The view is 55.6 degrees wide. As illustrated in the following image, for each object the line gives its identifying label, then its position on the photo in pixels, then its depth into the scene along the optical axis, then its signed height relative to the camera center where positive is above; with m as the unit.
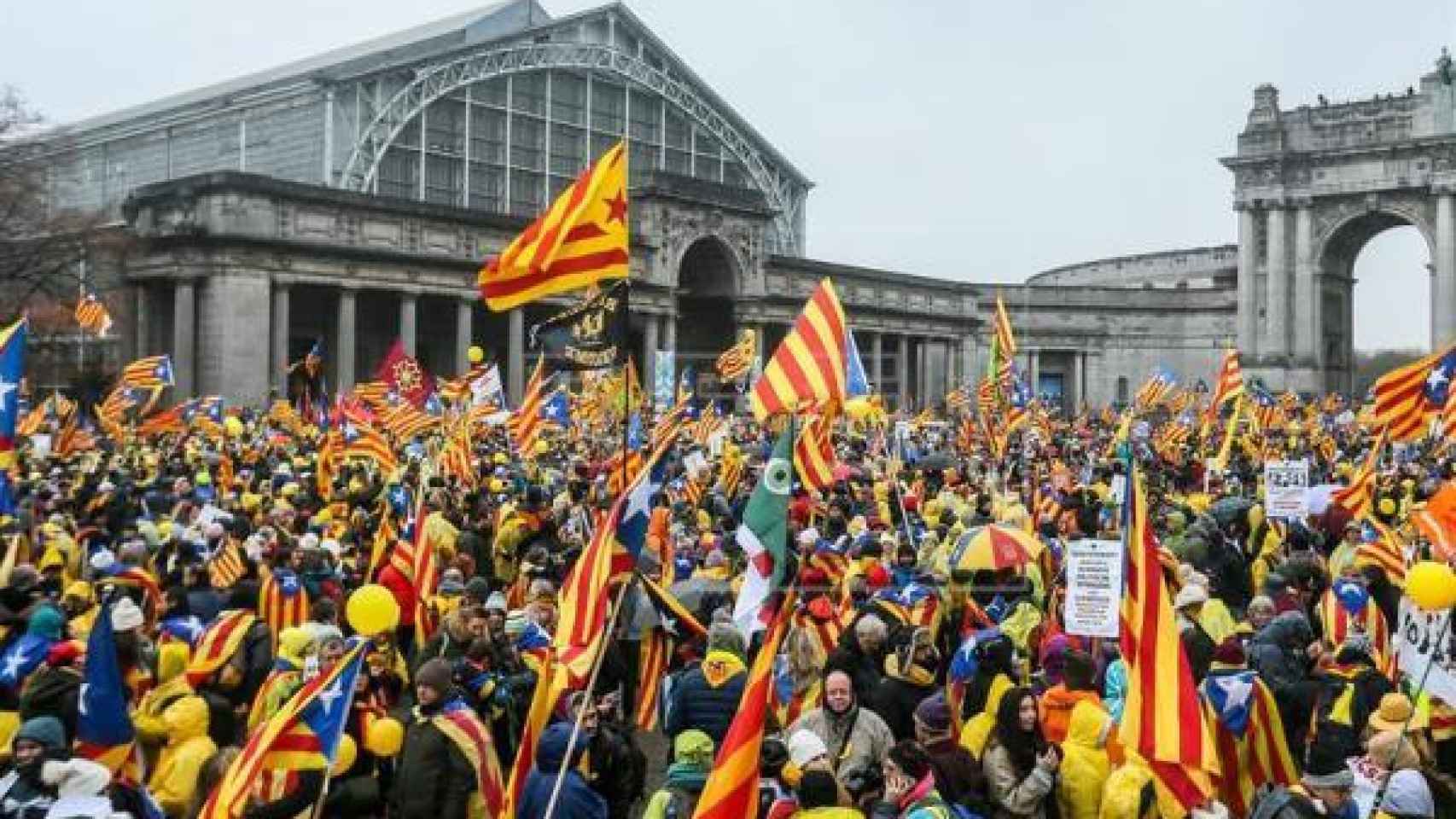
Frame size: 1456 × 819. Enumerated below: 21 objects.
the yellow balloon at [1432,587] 6.51 -0.75
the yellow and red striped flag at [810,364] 12.34 +0.55
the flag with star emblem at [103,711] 6.86 -1.46
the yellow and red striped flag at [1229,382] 26.62 +0.90
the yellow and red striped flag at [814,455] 15.27 -0.33
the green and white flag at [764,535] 8.93 -0.71
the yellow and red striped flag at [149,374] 26.98 +0.91
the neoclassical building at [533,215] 48.03 +8.51
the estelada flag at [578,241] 11.66 +1.55
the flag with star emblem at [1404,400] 19.05 +0.41
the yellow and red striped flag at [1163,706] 6.16 -1.26
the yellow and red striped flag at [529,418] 20.94 +0.08
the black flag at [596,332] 11.77 +0.91
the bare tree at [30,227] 39.88 +5.76
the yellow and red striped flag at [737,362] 35.16 +1.61
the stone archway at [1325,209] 71.50 +11.86
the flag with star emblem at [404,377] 29.17 +0.98
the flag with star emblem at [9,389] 12.91 +0.28
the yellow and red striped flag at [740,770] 6.03 -1.52
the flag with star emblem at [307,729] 6.20 -1.41
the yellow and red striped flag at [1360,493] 15.77 -0.74
